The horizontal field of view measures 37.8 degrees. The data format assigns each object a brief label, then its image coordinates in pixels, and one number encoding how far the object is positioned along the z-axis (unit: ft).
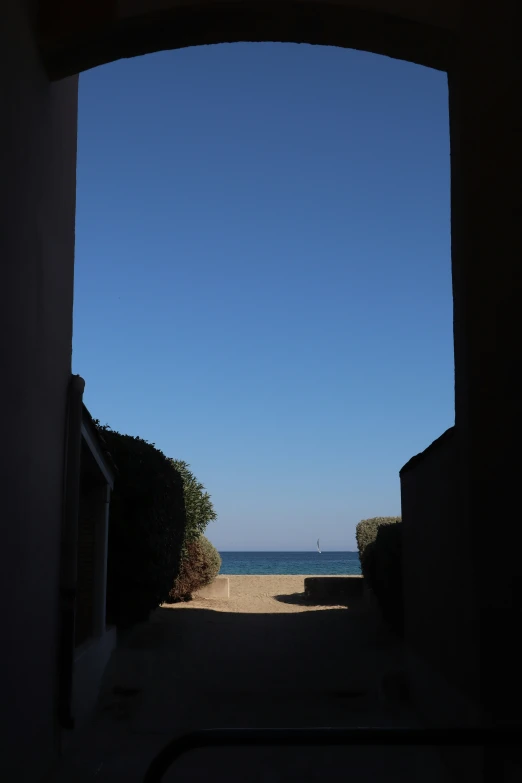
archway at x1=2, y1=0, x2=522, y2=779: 14.46
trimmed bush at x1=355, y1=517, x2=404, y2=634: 34.88
